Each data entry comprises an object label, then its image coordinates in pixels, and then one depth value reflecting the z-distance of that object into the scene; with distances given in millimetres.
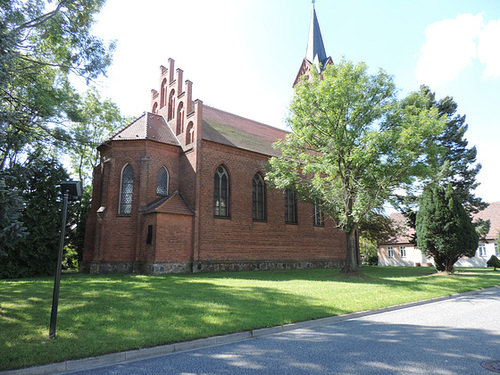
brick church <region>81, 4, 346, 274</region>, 18469
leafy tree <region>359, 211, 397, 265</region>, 26141
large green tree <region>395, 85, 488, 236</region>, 28203
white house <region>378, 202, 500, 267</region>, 38000
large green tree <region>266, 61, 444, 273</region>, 15188
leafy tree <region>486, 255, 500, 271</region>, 27453
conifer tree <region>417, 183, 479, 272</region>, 17797
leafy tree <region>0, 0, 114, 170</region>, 11703
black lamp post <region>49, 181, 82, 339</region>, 5539
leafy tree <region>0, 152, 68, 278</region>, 15516
